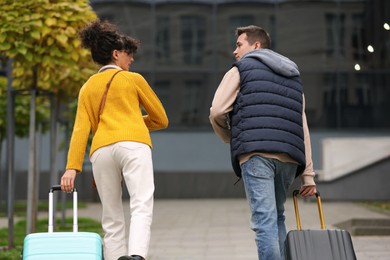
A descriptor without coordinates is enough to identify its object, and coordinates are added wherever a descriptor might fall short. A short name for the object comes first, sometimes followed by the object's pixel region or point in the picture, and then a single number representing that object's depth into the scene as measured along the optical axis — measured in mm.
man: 10607
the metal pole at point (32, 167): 20079
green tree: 18382
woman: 10694
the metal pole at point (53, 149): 24153
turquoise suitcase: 9465
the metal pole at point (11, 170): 19892
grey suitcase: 9912
